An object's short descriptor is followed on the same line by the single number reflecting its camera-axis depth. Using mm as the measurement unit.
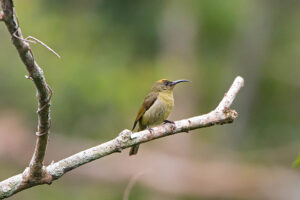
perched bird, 13867
